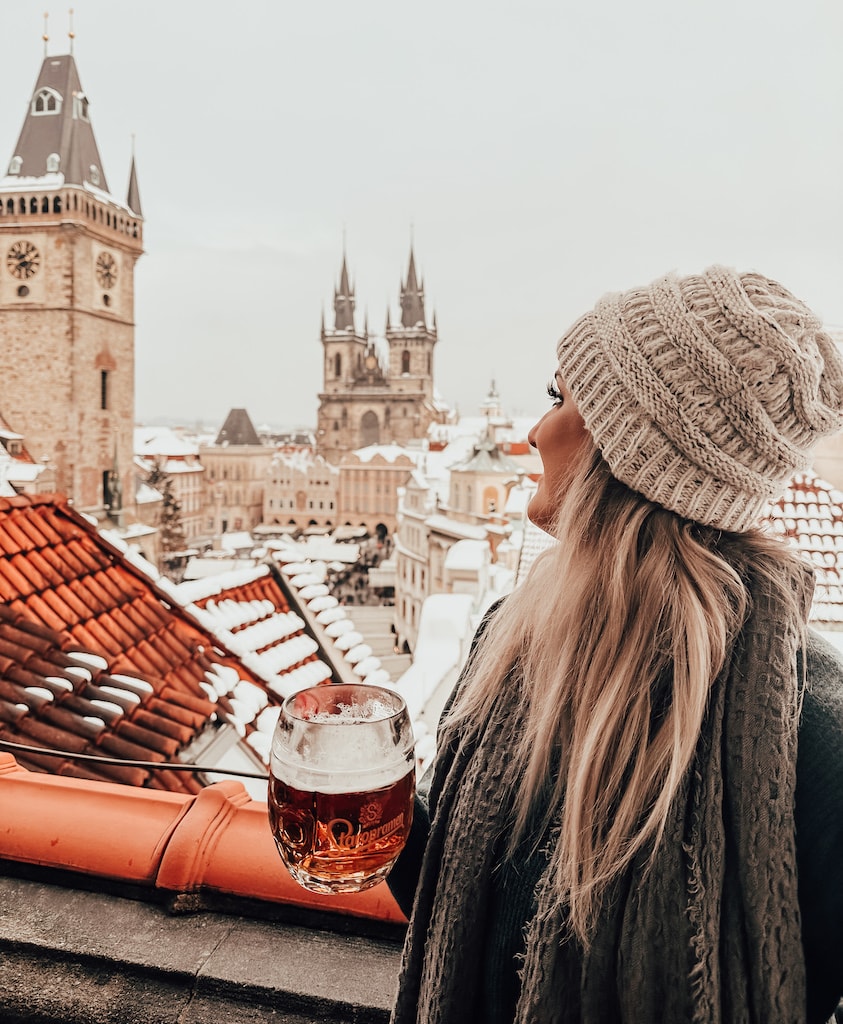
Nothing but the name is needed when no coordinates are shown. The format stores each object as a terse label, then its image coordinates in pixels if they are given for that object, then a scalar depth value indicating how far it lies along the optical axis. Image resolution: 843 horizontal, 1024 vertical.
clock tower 24.77
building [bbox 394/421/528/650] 23.08
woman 0.78
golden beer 0.83
